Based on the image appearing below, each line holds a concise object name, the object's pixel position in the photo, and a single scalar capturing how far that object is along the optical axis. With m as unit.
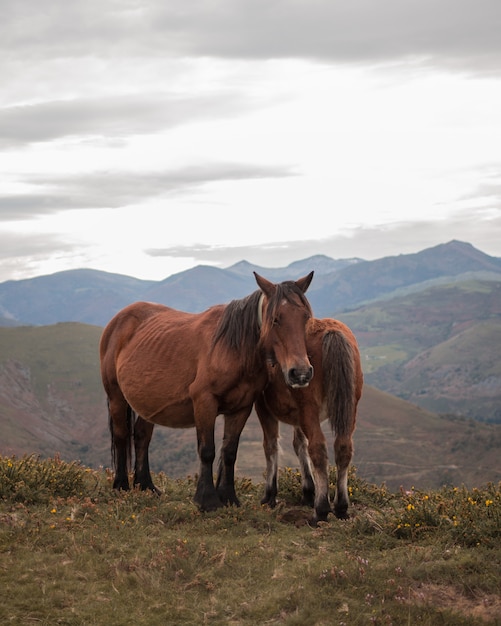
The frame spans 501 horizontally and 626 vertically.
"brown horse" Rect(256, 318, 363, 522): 8.30
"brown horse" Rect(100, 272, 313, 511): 8.18
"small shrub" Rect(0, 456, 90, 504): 9.32
